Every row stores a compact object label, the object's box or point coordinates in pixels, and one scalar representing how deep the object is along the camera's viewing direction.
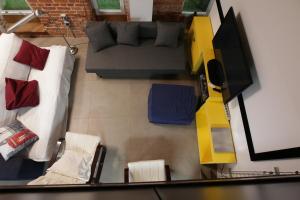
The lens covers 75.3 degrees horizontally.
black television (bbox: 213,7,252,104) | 1.95
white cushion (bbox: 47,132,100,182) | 2.28
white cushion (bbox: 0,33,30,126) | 2.62
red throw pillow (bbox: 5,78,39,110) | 2.60
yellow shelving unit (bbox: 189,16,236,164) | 2.42
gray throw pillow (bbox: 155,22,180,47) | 3.10
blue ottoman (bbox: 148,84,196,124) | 2.85
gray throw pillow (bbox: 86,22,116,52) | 3.05
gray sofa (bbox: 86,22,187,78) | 3.11
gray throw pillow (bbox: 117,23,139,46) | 3.11
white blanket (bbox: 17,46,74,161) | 2.56
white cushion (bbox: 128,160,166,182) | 2.37
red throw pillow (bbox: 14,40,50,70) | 2.90
